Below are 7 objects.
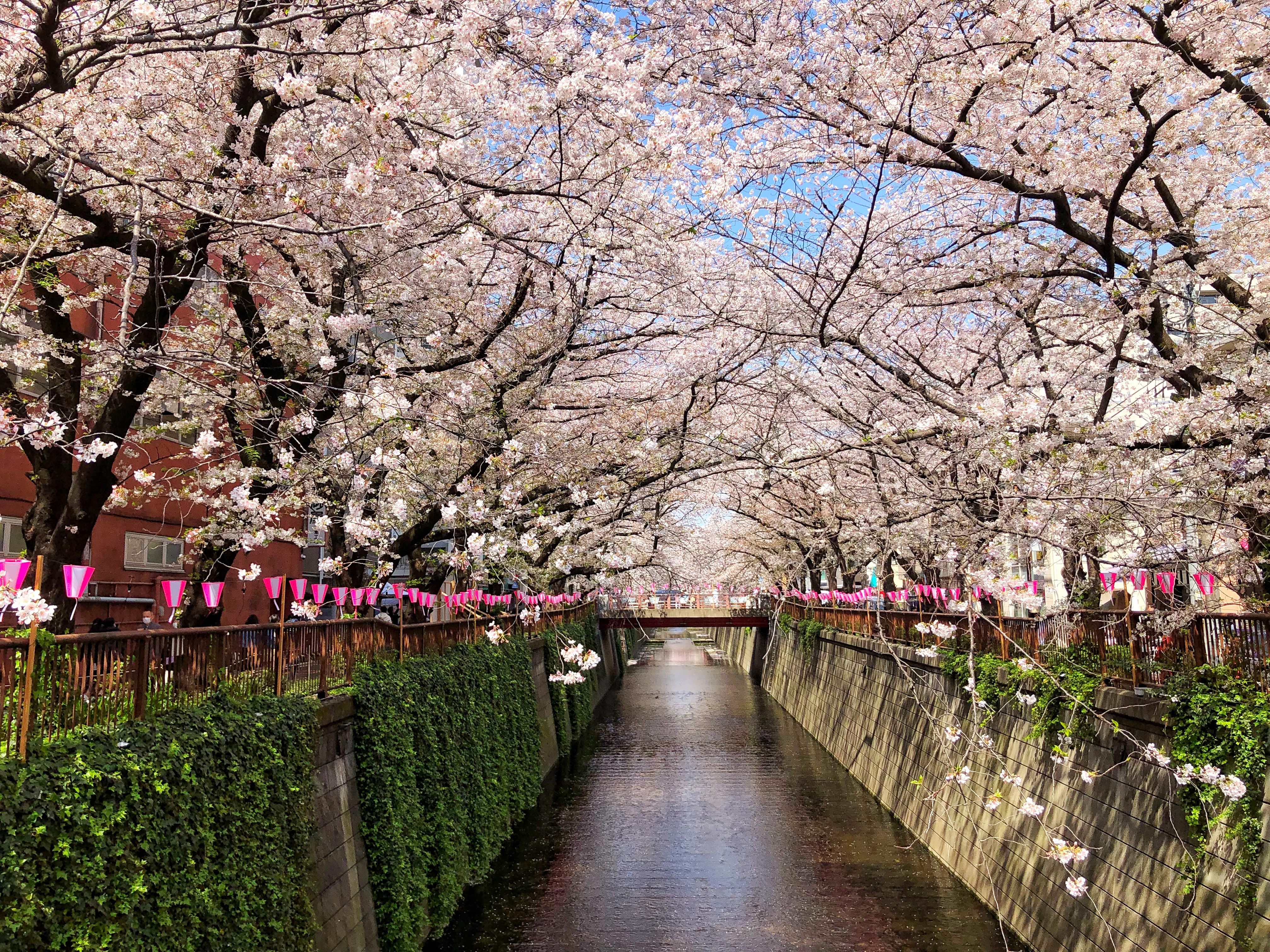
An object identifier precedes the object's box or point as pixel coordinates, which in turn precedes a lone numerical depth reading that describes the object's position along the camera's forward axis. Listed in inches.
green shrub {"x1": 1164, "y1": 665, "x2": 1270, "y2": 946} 285.4
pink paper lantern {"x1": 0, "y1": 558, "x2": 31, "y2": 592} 207.2
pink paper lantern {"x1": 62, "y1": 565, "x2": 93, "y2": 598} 245.8
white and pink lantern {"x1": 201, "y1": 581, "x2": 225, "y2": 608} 372.5
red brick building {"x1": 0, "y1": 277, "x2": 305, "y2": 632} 655.8
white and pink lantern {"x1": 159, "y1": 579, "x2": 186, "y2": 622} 349.4
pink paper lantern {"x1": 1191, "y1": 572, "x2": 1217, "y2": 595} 328.2
